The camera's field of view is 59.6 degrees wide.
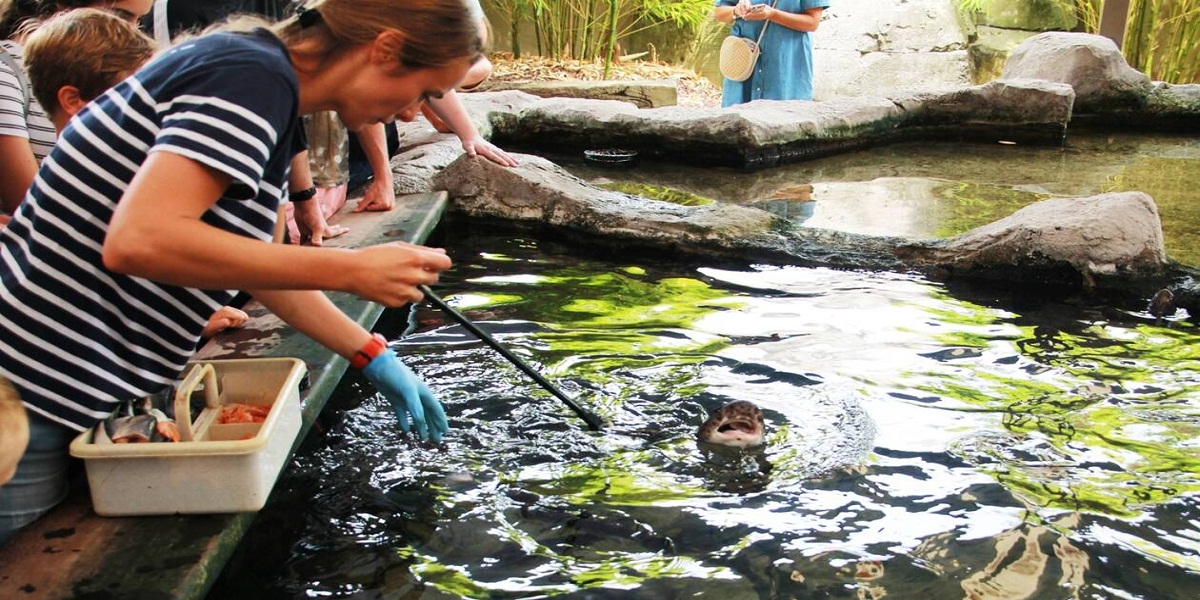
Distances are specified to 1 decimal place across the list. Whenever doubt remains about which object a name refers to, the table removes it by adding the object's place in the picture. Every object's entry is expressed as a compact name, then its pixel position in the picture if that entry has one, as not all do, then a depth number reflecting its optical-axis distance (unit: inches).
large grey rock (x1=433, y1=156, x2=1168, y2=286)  179.0
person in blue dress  290.8
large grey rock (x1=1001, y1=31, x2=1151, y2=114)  350.0
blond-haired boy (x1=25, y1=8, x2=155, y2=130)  107.5
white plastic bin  82.8
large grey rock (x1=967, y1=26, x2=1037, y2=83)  542.0
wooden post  399.2
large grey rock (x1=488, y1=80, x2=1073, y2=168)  282.4
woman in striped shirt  68.4
